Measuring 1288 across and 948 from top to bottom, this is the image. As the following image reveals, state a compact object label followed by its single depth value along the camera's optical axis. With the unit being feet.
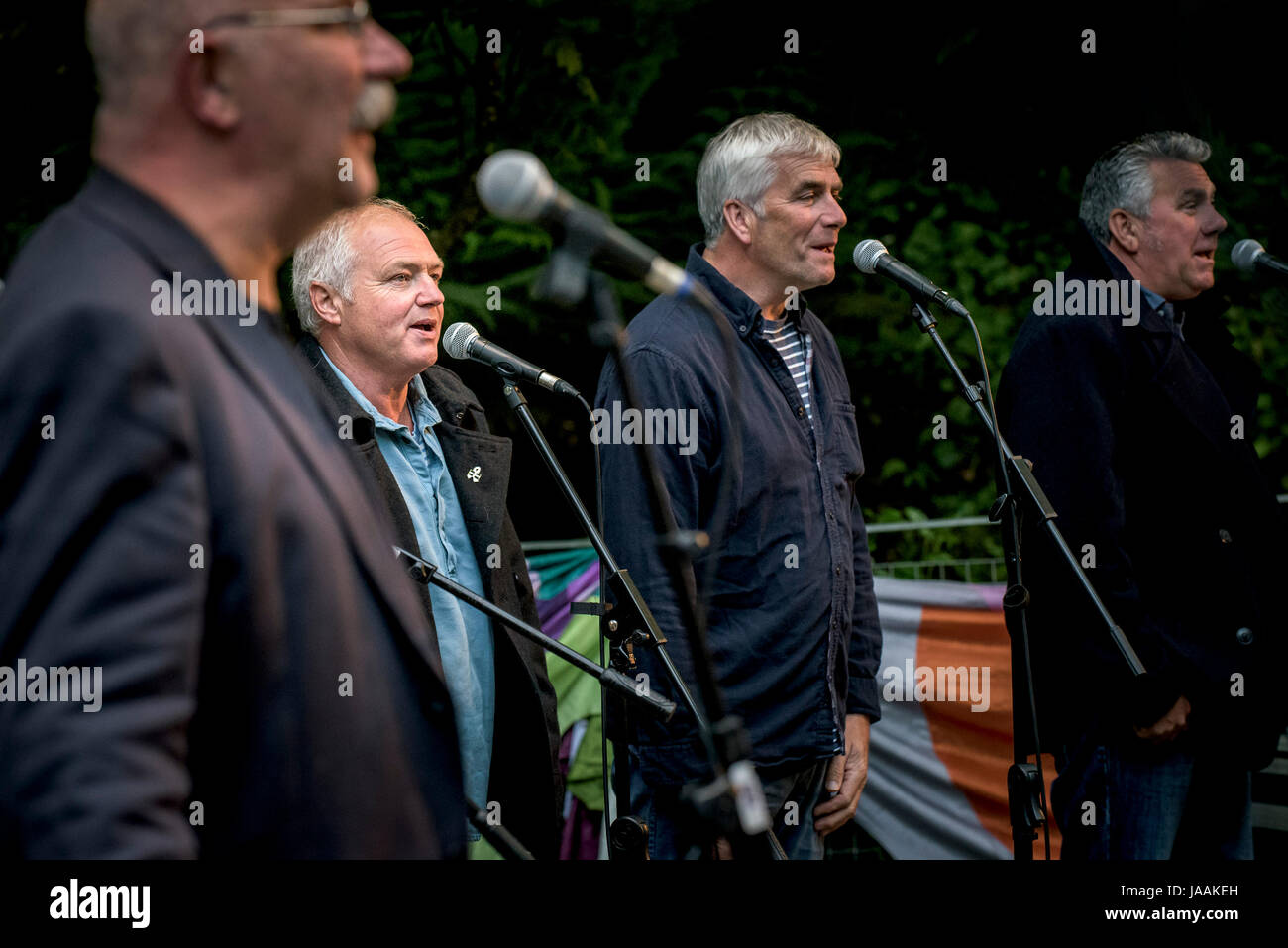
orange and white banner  12.96
